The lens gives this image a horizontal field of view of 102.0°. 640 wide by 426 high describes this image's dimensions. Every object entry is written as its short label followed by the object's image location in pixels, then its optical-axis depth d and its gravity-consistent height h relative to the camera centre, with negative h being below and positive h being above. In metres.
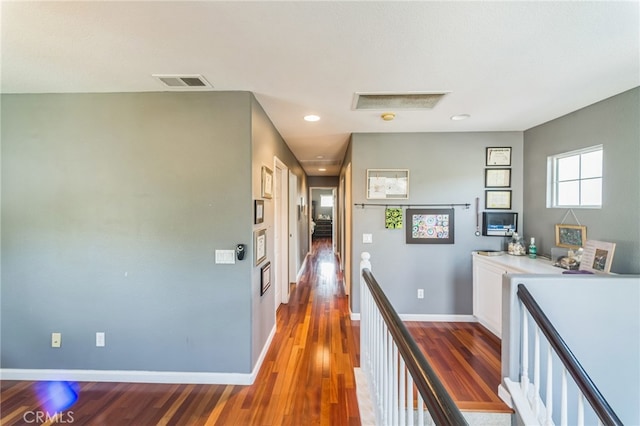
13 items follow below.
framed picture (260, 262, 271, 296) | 2.48 -0.69
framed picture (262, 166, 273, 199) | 2.58 +0.28
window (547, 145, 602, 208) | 2.45 +0.32
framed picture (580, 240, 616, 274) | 2.13 -0.39
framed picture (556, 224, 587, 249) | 2.51 -0.26
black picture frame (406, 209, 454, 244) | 3.32 -0.21
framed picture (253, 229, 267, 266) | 2.29 -0.34
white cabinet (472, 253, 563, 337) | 2.58 -0.79
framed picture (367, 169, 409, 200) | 3.36 +0.31
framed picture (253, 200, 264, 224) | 2.27 -0.02
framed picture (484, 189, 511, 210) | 3.29 +0.14
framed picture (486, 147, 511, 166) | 3.27 +0.68
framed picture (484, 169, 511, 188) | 3.28 +0.40
